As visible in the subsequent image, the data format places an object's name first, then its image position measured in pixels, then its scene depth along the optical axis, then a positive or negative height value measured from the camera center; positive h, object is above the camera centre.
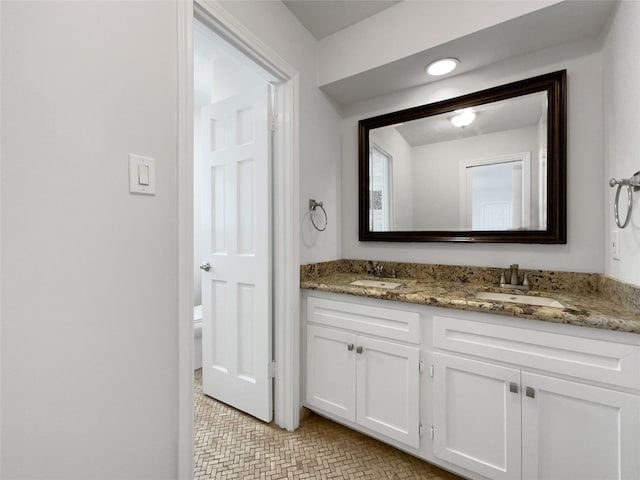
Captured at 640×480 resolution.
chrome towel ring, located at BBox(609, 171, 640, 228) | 1.02 +0.18
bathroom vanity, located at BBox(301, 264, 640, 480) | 1.00 -0.60
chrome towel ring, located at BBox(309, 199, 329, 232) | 1.87 +0.19
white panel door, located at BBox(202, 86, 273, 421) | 1.70 -0.10
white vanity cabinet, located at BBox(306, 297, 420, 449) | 1.39 -0.69
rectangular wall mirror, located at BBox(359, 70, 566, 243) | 1.51 +0.43
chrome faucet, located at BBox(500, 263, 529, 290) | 1.51 -0.23
